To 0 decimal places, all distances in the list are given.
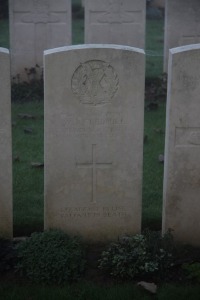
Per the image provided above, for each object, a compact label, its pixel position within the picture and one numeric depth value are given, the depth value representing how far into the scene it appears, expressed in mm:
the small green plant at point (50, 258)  5820
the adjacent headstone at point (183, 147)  6102
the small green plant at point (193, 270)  5797
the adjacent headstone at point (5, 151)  6098
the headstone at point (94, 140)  6141
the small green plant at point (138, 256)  5871
